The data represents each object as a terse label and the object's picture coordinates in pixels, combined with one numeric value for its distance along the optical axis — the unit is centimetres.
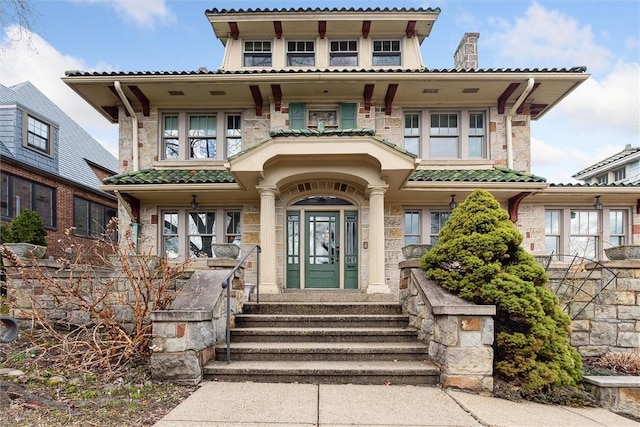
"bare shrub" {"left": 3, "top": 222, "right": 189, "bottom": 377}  479
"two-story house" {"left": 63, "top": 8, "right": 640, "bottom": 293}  841
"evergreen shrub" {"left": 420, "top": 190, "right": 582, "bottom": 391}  439
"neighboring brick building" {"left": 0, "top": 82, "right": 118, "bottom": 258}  1230
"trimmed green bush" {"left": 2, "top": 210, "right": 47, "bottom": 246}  995
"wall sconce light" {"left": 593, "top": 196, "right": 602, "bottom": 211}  891
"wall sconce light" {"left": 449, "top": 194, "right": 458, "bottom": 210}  871
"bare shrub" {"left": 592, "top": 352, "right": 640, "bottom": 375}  534
